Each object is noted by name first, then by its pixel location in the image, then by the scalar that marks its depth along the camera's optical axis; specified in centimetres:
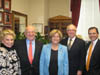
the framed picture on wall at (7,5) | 367
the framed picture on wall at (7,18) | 364
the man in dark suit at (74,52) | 220
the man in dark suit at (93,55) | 206
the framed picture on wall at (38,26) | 541
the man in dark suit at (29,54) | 206
